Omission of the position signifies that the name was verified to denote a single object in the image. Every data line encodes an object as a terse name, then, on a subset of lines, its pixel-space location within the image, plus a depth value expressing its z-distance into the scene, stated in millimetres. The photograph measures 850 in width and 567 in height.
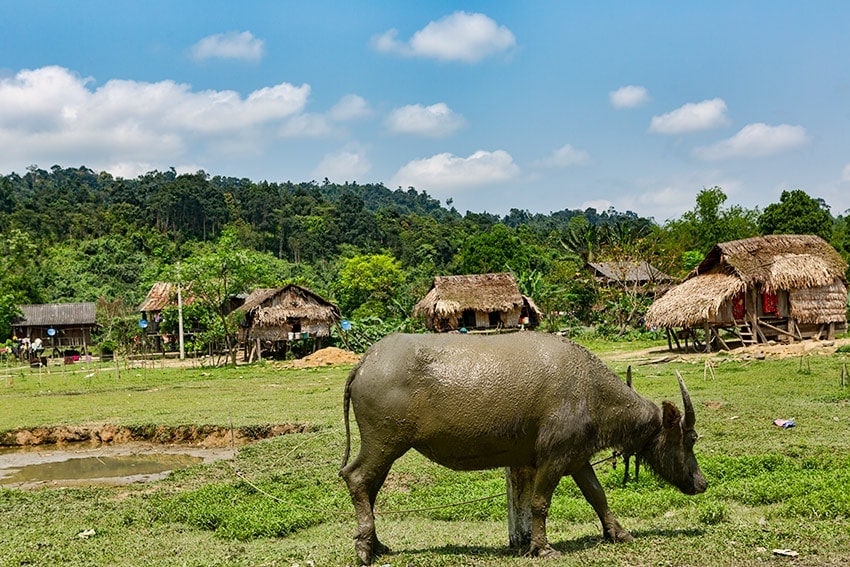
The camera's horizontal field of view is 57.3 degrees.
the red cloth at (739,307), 30609
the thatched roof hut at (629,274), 48156
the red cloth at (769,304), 30688
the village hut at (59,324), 52688
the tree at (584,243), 61750
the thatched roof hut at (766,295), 29438
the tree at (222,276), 37094
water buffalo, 6539
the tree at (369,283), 55688
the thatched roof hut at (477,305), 45281
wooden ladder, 30472
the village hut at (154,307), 50938
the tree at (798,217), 51281
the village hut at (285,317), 41062
